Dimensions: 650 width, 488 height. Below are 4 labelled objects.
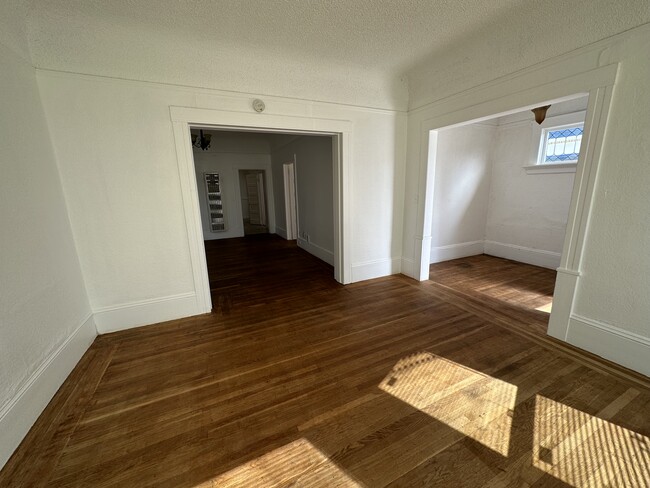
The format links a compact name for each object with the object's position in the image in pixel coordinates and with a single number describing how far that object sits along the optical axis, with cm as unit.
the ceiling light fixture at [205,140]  536
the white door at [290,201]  654
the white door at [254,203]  866
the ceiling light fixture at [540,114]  317
